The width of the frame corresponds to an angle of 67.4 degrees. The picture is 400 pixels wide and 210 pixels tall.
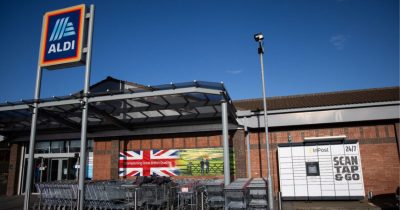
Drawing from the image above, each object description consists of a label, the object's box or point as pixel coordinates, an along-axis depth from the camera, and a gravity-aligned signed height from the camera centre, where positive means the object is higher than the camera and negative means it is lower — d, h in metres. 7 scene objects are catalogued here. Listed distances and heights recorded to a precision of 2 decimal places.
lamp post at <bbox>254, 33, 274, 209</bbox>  12.26 +4.57
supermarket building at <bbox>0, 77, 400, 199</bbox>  14.00 +1.60
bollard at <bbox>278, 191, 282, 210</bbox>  10.85 -1.52
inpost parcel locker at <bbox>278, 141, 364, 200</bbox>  13.99 -0.54
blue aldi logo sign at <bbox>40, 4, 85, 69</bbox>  13.78 +5.78
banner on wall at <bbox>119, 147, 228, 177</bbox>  16.94 -0.06
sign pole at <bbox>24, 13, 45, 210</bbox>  12.62 +1.39
